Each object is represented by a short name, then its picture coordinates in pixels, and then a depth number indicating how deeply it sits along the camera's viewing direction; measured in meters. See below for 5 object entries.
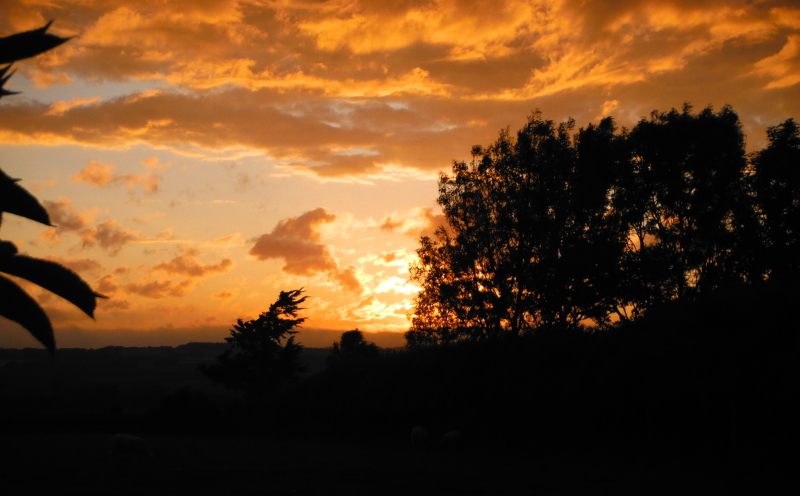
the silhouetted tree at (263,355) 53.88
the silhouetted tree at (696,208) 31.62
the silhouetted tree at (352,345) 81.59
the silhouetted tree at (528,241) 32.47
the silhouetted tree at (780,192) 31.11
